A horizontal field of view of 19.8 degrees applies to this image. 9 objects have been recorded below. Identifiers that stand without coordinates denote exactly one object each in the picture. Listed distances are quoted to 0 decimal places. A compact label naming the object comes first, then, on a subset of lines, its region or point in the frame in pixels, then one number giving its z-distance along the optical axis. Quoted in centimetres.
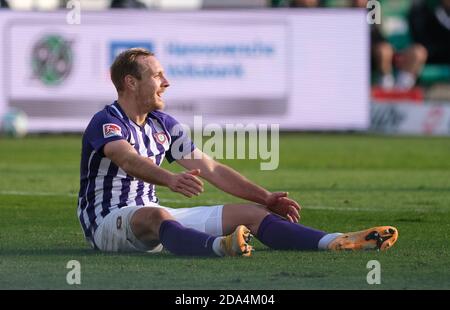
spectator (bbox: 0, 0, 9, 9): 2426
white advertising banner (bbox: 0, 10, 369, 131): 2378
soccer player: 830
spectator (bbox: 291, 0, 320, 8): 2591
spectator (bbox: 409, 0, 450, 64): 2928
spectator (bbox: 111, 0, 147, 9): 2558
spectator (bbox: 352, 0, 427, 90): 2784
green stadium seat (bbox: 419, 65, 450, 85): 2936
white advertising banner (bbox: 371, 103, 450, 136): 2583
